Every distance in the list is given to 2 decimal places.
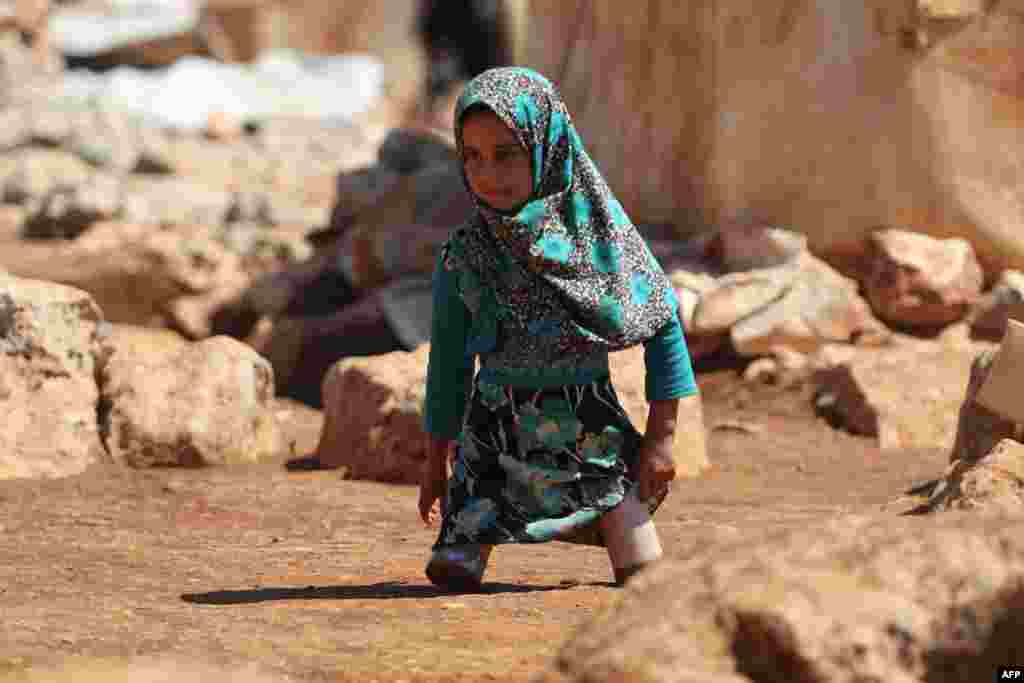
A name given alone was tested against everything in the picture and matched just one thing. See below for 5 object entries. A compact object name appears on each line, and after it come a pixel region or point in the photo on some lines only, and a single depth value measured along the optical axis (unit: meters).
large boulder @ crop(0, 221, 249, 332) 16.90
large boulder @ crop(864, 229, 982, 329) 12.30
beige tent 12.15
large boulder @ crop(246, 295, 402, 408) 13.92
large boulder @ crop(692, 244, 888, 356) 12.33
